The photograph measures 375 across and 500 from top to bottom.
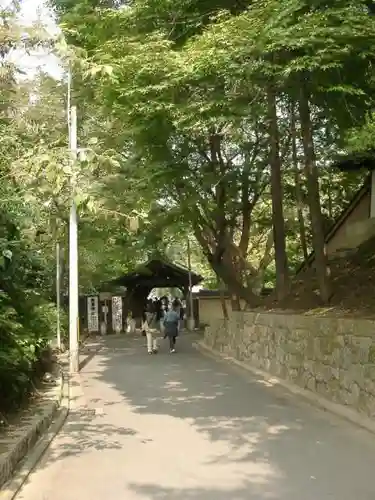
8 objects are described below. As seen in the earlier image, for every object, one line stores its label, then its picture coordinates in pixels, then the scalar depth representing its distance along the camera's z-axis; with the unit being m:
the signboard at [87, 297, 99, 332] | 35.56
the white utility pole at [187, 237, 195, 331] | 35.76
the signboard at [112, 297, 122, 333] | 37.16
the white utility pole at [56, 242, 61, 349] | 21.38
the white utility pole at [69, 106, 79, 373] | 17.09
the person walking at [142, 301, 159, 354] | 22.42
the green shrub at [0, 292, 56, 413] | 8.82
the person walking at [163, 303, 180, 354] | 22.70
